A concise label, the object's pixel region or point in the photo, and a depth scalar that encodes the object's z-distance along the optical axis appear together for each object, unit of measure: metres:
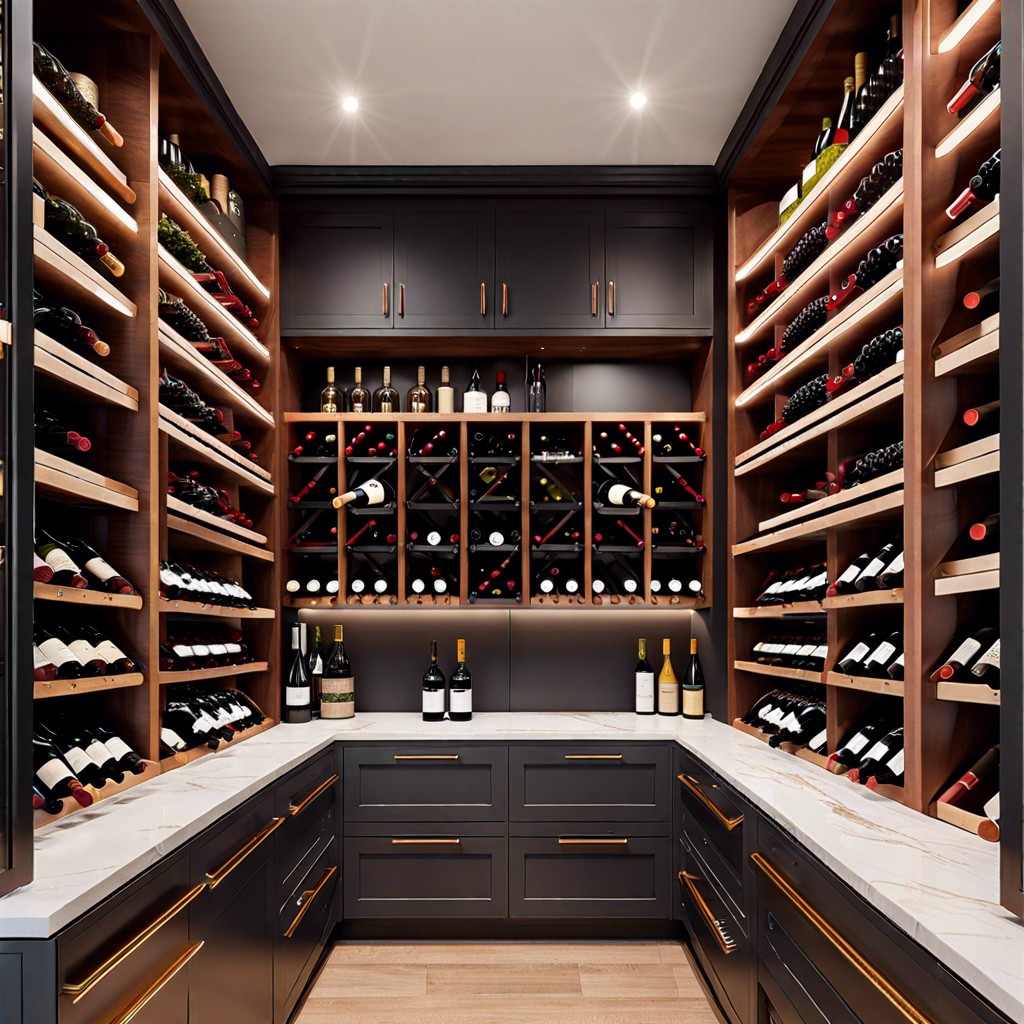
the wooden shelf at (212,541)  2.79
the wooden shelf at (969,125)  1.89
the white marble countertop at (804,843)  1.40
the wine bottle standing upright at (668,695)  4.17
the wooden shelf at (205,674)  2.66
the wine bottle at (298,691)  3.92
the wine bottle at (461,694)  4.02
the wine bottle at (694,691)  4.04
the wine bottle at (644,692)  4.19
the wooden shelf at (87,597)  1.94
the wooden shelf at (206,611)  2.69
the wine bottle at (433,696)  4.01
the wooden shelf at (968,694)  1.87
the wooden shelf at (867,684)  2.25
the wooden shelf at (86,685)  2.00
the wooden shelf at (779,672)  2.83
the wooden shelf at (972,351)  1.88
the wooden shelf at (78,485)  2.00
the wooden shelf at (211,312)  2.81
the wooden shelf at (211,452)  2.74
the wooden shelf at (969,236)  1.90
